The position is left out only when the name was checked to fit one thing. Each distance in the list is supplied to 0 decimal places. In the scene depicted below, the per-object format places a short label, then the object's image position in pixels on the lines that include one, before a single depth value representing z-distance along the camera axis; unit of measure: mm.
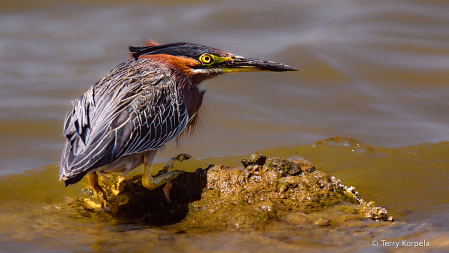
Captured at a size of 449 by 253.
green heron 8937
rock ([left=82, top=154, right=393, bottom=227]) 8203
